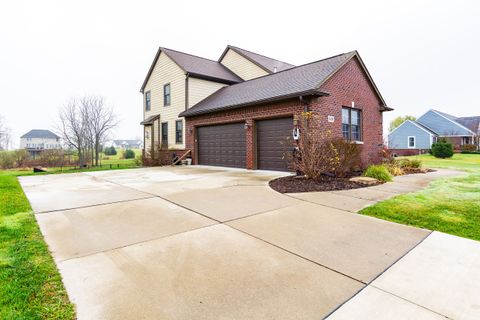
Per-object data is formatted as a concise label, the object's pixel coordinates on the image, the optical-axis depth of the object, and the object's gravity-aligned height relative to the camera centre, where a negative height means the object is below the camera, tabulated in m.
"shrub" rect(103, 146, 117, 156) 42.66 +1.12
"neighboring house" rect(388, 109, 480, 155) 35.41 +3.19
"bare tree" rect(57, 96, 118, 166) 25.75 +3.81
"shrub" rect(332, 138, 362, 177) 8.85 +0.00
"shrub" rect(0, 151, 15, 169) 22.62 -0.10
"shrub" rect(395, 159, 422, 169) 12.49 -0.56
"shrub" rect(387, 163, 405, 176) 10.55 -0.76
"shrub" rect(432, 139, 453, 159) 23.62 +0.26
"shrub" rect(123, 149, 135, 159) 34.22 +0.43
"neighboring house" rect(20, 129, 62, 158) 74.12 +6.02
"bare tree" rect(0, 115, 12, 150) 34.99 +4.14
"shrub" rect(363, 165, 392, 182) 8.55 -0.72
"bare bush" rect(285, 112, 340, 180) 8.38 -0.02
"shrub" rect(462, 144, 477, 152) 32.25 +0.67
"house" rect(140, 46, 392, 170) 11.28 +2.61
